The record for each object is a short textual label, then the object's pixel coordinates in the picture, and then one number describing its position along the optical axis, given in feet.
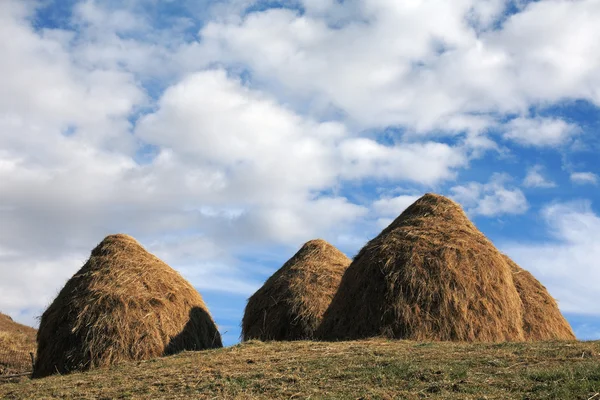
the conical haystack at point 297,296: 75.56
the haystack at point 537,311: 65.77
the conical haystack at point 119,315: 58.54
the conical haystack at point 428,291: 53.88
